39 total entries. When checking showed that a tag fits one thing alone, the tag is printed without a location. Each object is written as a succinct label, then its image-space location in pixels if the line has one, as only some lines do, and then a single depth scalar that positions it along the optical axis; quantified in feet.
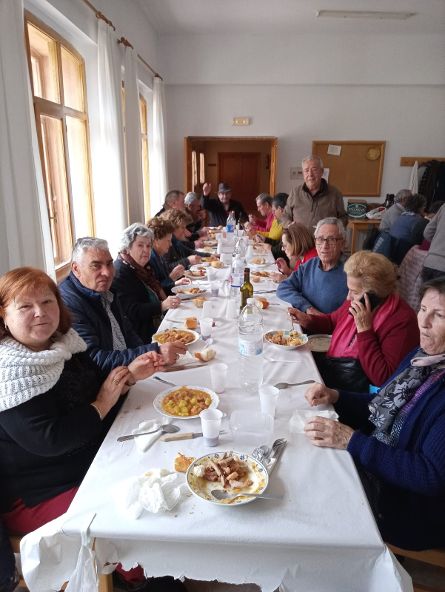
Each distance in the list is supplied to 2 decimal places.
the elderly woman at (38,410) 4.04
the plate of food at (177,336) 6.80
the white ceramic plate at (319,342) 7.76
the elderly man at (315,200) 14.80
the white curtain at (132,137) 16.24
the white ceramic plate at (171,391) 4.59
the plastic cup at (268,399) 4.56
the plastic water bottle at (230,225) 19.18
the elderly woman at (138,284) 9.14
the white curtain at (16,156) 7.41
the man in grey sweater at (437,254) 12.46
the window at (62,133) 11.44
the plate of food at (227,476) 3.50
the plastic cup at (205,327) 6.97
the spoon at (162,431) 4.30
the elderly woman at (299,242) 11.30
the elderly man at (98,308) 6.01
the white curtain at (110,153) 13.52
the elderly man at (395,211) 16.88
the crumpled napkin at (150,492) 3.35
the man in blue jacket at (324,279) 8.96
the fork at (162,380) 5.47
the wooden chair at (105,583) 3.52
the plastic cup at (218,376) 5.18
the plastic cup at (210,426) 4.11
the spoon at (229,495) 3.44
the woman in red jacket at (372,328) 5.81
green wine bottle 8.48
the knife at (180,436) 4.27
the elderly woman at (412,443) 3.89
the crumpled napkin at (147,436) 4.15
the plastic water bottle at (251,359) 5.42
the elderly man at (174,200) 17.42
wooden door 32.71
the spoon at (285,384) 5.34
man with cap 22.89
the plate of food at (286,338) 6.59
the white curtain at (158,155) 21.61
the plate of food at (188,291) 9.41
